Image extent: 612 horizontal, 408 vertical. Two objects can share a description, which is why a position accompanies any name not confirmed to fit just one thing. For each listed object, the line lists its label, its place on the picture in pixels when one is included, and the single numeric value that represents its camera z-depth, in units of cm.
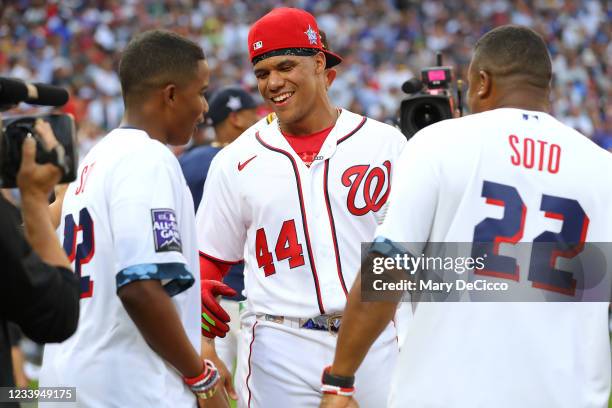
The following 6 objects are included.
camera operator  275
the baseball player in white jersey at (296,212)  456
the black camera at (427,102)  516
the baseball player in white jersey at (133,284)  344
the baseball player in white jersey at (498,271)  346
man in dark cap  783
